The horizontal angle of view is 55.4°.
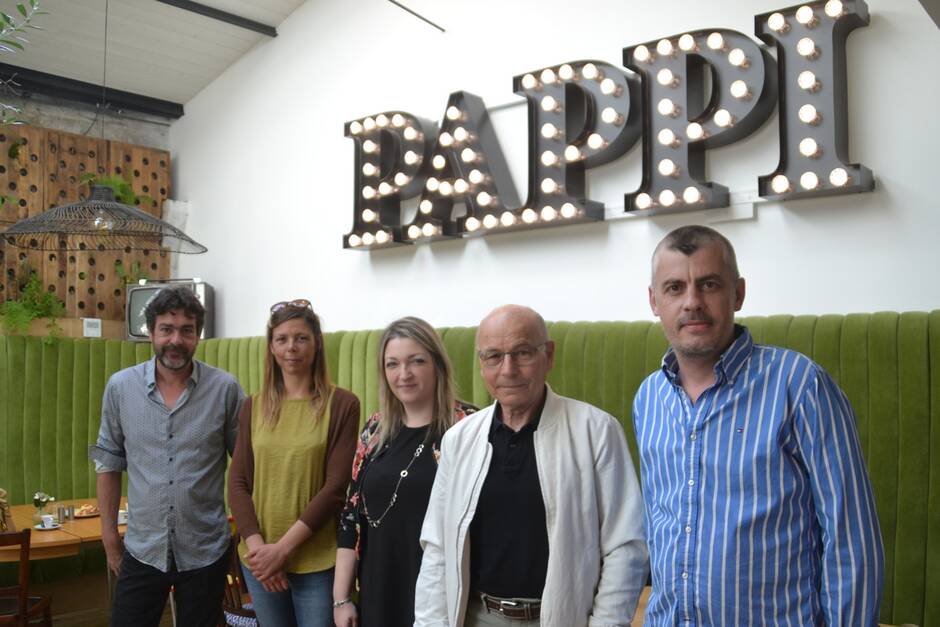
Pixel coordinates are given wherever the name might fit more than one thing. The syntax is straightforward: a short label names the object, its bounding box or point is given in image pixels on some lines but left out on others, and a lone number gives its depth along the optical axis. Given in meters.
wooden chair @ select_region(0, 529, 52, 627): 4.36
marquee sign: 4.30
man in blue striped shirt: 1.73
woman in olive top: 3.11
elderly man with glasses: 2.22
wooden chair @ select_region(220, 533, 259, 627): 4.11
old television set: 7.68
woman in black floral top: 2.75
